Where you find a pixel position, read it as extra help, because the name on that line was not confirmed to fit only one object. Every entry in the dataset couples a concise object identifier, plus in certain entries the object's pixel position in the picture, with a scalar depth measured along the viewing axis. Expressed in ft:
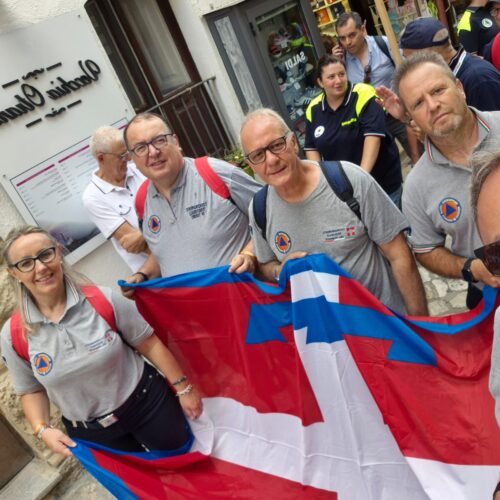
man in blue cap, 9.47
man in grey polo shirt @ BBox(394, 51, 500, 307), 6.98
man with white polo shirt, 11.88
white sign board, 12.77
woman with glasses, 8.26
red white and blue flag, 7.10
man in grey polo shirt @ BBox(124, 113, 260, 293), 9.17
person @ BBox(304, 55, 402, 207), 11.92
